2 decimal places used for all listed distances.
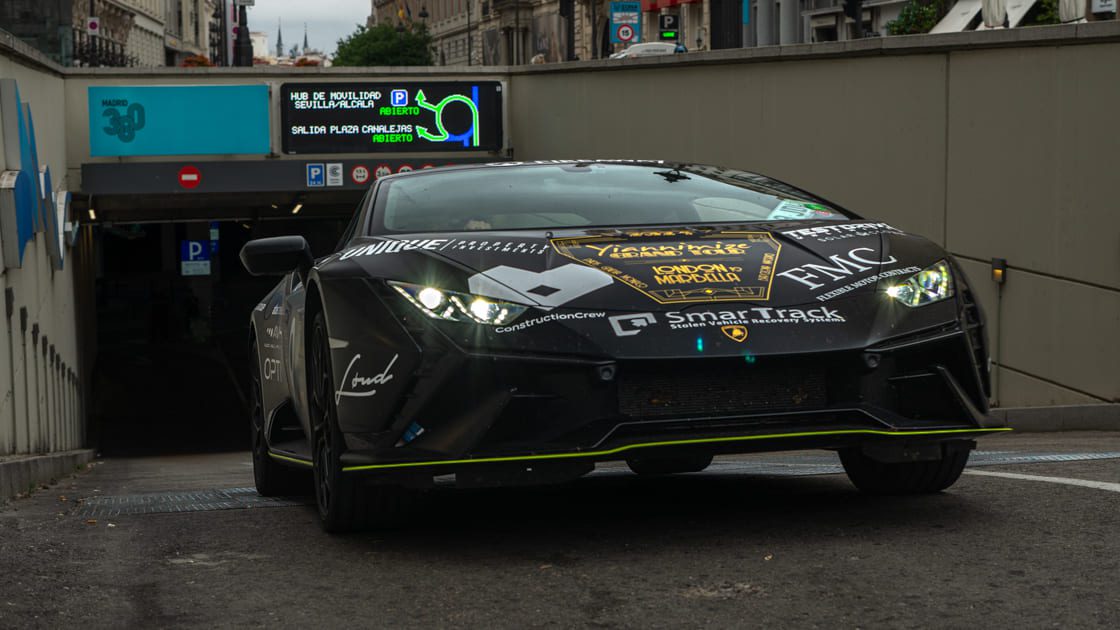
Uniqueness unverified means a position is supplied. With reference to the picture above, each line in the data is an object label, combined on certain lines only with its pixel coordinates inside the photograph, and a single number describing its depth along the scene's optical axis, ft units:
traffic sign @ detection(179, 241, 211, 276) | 177.83
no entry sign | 100.68
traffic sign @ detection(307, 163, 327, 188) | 103.24
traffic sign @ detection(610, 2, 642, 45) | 155.63
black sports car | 15.78
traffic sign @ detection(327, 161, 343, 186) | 103.55
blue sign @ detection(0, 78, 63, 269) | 35.42
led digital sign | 101.19
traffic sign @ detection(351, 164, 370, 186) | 103.14
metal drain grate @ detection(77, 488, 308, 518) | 21.27
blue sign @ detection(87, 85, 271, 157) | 95.96
